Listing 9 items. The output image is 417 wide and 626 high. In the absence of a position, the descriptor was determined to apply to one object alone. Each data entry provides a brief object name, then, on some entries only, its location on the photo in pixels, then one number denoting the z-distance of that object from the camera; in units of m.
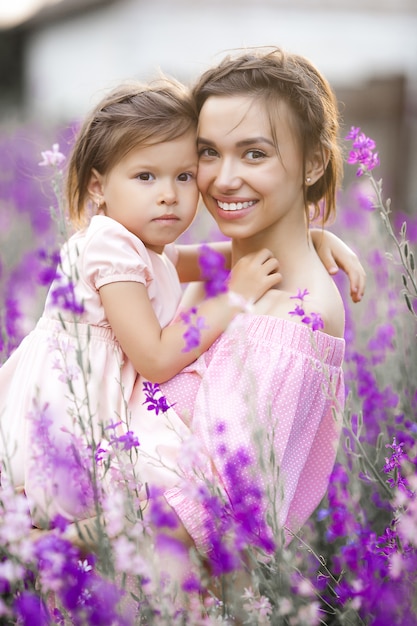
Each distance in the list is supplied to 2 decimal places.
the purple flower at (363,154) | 2.12
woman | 2.14
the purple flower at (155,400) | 1.91
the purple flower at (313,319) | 1.97
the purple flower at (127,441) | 1.79
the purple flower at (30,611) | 1.56
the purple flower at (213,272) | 1.68
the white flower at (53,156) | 1.98
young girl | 2.19
